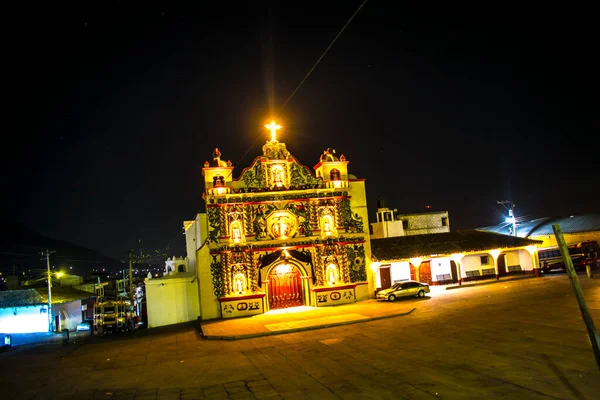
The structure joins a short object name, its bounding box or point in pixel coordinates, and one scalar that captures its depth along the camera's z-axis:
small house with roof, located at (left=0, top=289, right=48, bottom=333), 29.84
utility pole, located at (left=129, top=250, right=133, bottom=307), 26.59
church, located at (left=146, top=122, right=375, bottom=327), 25.84
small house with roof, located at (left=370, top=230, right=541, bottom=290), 30.41
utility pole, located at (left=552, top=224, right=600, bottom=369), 8.39
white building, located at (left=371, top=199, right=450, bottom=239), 43.62
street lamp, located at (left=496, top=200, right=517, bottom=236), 42.88
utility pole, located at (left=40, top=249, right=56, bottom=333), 30.20
